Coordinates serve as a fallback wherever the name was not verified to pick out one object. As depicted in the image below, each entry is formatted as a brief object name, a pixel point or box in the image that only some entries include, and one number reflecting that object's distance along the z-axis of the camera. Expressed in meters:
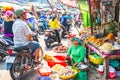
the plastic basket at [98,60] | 3.38
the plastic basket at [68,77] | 3.18
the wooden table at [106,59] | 3.06
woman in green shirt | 3.42
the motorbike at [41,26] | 9.83
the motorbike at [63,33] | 8.25
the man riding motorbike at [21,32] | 3.45
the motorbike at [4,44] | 4.42
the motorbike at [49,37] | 6.50
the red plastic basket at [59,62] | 3.76
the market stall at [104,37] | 3.09
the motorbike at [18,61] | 3.40
